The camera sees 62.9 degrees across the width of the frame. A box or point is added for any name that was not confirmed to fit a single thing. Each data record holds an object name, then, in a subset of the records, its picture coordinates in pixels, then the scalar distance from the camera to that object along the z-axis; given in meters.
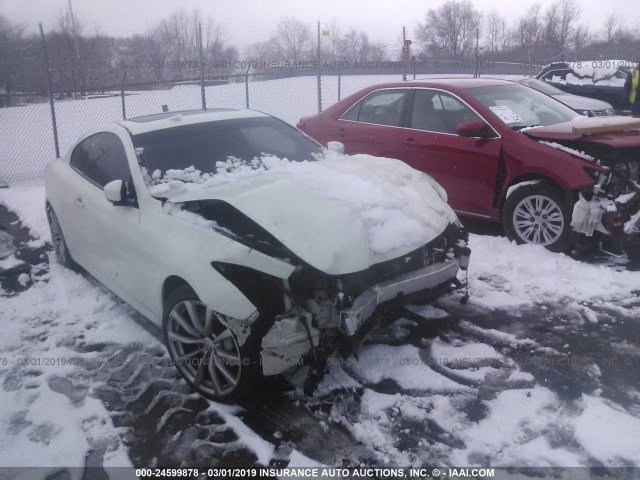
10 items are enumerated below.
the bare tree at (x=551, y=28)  43.34
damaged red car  4.80
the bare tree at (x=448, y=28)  51.12
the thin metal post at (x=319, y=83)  11.78
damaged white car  2.84
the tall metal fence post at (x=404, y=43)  13.16
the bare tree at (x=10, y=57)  14.06
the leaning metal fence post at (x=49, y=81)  9.23
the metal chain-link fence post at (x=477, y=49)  14.46
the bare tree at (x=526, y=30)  46.08
